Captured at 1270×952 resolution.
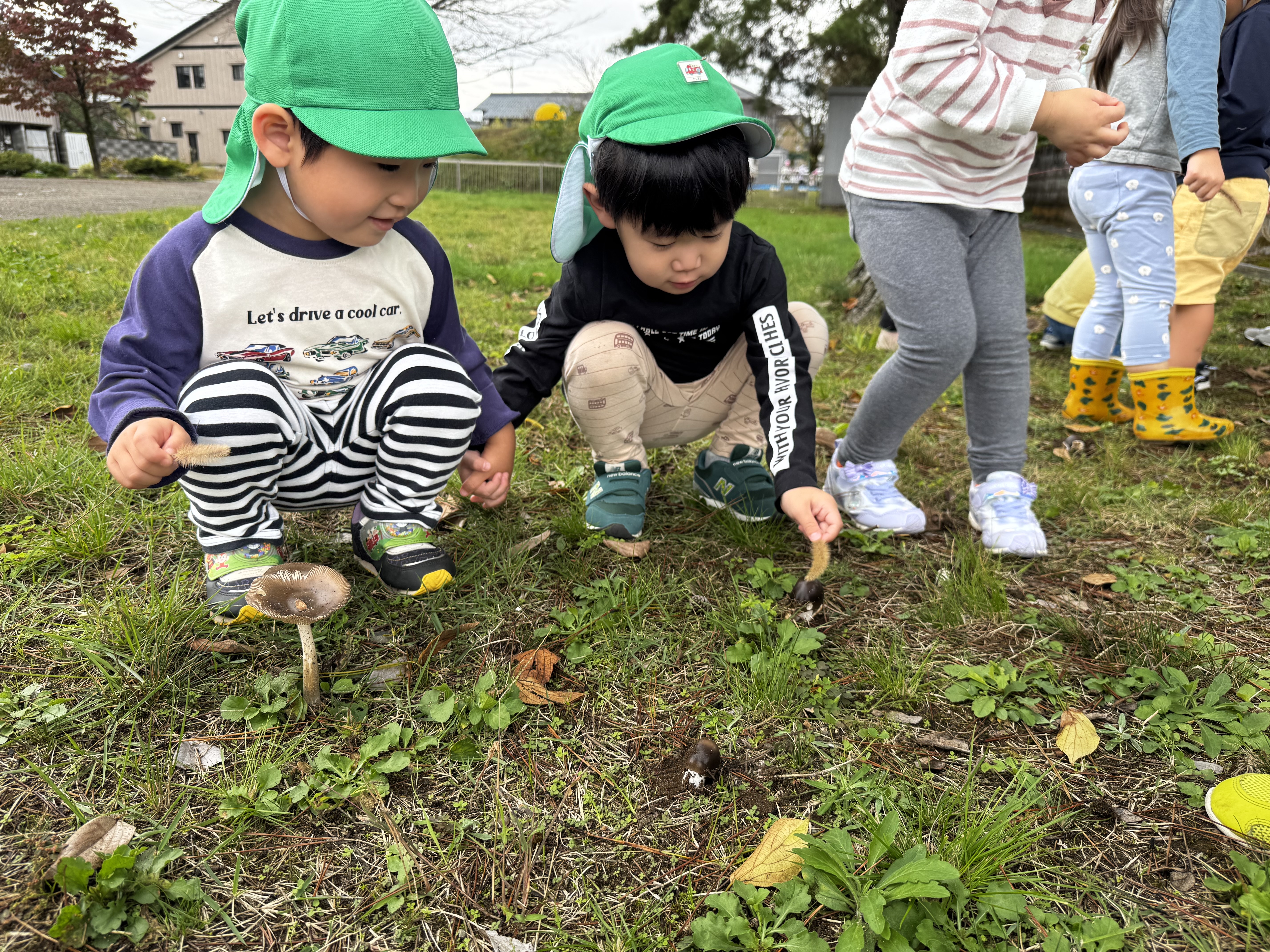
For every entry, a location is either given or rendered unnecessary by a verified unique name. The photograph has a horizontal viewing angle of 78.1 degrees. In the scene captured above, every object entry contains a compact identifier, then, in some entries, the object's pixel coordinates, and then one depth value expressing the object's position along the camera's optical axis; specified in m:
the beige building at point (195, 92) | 38.12
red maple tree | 14.63
